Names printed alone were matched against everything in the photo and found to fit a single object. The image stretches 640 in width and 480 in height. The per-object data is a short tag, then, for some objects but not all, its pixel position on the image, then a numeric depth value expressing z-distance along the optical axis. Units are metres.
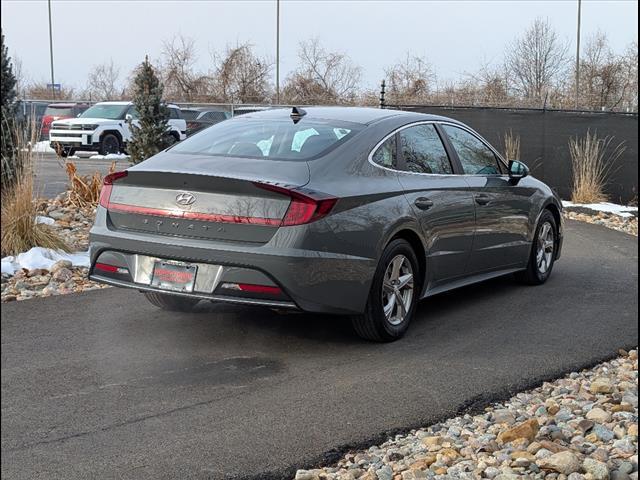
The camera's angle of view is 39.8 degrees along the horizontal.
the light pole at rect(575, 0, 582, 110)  21.79
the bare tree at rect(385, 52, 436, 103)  26.20
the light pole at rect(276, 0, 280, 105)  33.00
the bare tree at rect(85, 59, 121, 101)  28.48
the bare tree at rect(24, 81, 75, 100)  34.03
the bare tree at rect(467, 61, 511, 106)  23.02
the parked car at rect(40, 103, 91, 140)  29.14
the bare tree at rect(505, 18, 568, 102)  20.70
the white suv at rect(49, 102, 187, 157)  25.92
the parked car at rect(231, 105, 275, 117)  27.99
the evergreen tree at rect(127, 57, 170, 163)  12.66
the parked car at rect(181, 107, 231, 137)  28.75
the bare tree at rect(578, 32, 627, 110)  20.17
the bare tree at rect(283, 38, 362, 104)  28.56
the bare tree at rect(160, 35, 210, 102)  30.58
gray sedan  5.18
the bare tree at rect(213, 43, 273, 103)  32.94
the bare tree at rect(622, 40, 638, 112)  16.33
